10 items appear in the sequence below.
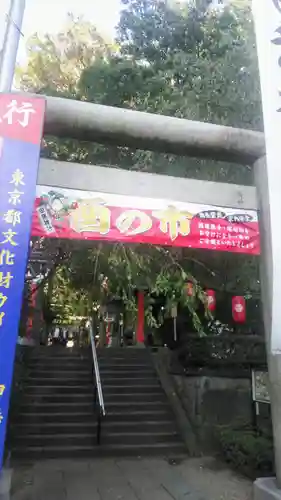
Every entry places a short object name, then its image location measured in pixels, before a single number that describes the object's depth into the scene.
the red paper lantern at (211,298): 7.21
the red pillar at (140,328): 13.56
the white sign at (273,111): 4.12
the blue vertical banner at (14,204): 3.58
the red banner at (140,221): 4.17
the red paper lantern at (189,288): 5.96
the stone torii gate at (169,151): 4.38
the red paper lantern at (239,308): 7.34
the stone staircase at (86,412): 7.20
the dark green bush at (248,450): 6.11
